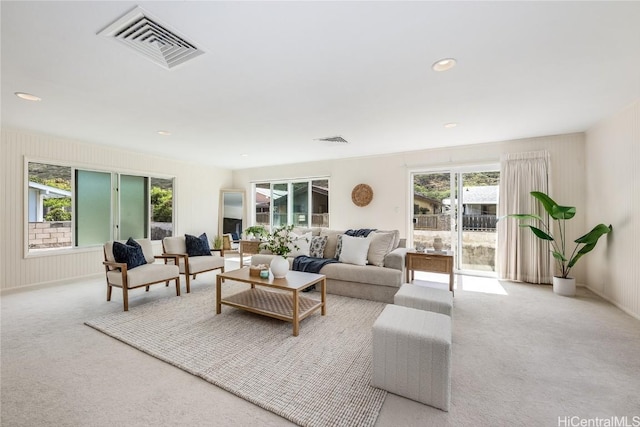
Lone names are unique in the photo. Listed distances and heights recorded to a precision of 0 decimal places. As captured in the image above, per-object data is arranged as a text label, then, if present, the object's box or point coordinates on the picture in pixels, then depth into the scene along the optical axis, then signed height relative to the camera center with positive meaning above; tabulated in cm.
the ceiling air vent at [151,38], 167 +124
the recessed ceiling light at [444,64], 211 +126
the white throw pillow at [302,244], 462 -53
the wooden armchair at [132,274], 322 -79
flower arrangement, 316 -35
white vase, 312 -63
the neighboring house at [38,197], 415 +28
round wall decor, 567 +44
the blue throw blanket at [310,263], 400 -77
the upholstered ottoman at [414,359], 162 -94
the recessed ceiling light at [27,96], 272 +125
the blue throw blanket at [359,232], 446 -31
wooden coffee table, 269 -104
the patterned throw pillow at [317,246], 453 -56
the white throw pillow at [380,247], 392 -50
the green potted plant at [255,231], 567 -38
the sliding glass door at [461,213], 484 +4
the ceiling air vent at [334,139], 433 +129
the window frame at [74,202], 404 +22
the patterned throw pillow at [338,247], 435 -56
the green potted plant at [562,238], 356 -34
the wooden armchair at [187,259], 397 -73
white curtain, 431 -7
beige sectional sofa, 354 -82
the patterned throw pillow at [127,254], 341 -54
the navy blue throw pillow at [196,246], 442 -55
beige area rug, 166 -119
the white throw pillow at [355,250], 396 -56
